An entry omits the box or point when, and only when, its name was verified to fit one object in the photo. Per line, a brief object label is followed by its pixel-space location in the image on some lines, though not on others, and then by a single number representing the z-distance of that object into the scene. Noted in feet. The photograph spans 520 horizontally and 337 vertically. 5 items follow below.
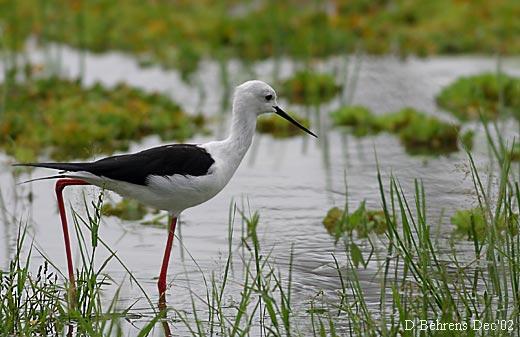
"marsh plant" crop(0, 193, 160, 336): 29.84
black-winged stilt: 37.42
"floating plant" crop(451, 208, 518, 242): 43.75
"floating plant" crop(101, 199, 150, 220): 49.37
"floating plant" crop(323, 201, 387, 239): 44.55
